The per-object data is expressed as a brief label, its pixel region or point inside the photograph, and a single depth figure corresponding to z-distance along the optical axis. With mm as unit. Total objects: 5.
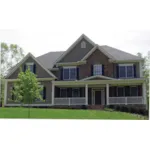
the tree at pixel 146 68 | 23536
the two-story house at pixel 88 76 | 22000
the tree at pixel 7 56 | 27164
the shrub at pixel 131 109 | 19238
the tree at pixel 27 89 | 18031
